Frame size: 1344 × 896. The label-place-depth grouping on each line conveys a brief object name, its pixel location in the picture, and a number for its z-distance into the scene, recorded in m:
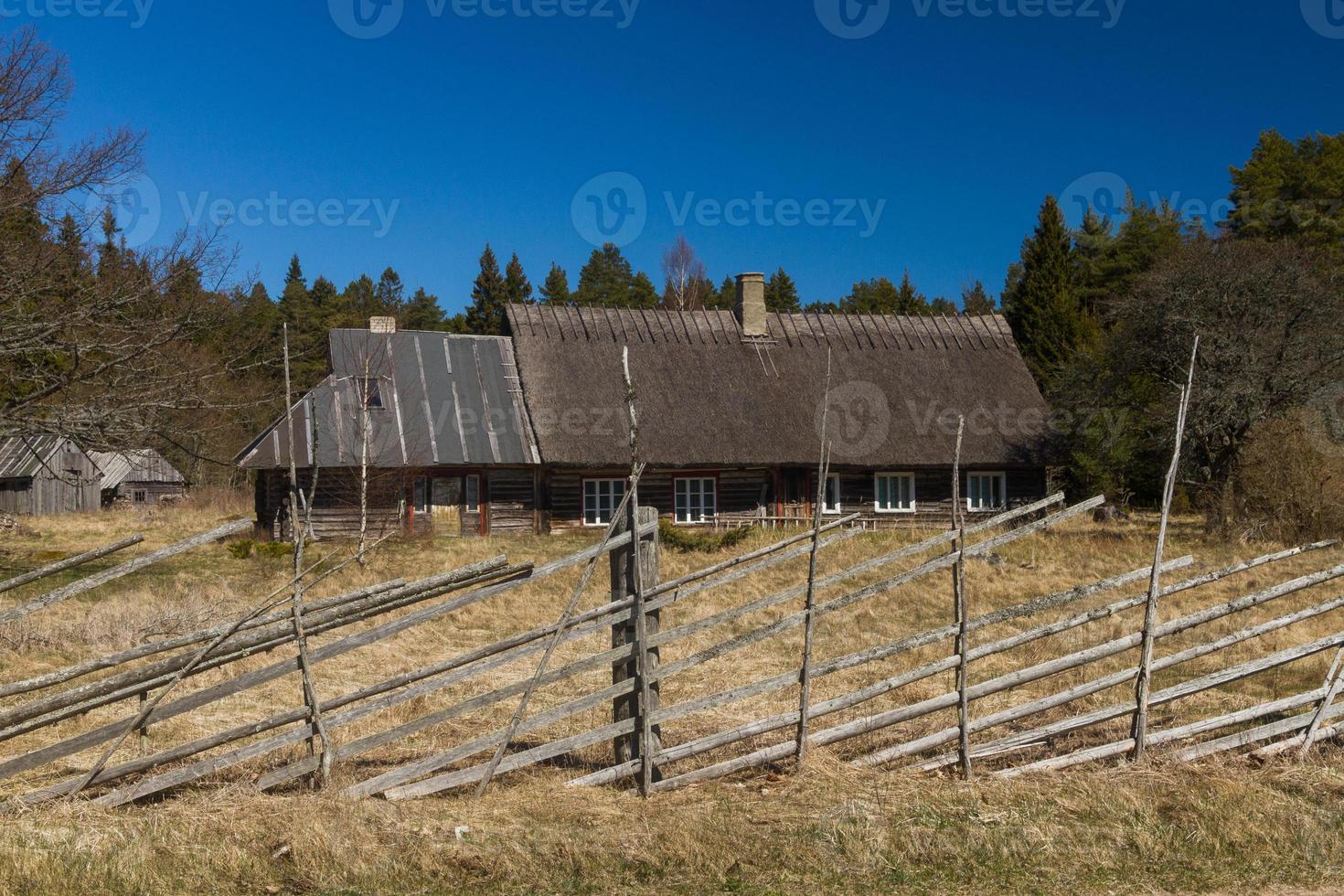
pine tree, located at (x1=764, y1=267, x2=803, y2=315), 59.56
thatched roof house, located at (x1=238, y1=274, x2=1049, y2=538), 20.47
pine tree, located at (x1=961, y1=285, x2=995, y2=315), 61.00
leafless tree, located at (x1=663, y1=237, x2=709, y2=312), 49.75
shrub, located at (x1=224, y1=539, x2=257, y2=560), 16.61
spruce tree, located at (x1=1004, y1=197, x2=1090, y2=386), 34.56
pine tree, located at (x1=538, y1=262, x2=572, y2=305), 58.19
